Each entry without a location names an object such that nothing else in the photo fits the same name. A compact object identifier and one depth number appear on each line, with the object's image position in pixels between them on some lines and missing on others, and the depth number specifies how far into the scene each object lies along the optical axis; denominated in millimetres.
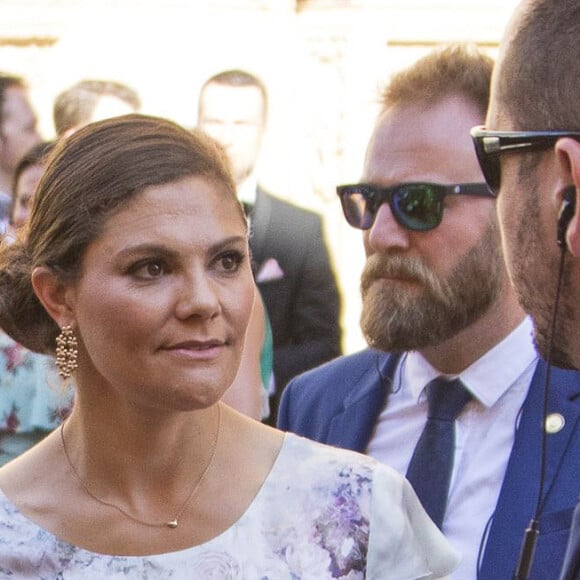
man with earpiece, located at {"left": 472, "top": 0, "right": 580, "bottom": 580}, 2176
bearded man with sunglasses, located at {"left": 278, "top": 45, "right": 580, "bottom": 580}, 3201
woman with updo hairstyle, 2689
